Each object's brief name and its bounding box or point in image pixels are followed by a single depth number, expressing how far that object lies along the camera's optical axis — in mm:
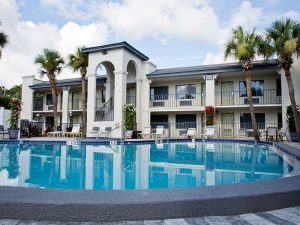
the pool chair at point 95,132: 19400
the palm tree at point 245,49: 16703
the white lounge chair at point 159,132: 19797
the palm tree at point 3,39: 16125
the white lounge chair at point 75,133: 20547
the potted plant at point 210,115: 19125
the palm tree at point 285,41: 15305
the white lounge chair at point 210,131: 18484
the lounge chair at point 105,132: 19067
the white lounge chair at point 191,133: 19381
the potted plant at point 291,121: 16062
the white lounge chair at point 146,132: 19684
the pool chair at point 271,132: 16594
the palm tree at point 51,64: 22312
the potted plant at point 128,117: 18766
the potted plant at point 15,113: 18453
